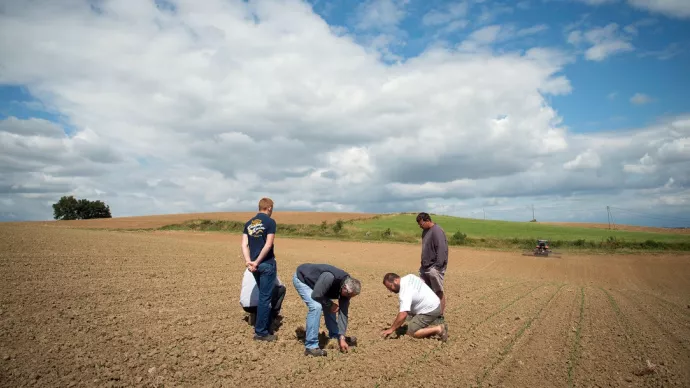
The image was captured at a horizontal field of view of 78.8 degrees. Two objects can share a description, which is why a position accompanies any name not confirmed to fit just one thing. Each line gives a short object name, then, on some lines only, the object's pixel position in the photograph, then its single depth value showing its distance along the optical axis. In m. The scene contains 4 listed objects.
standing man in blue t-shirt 6.72
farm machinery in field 30.95
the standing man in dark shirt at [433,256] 8.19
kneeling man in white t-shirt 7.25
